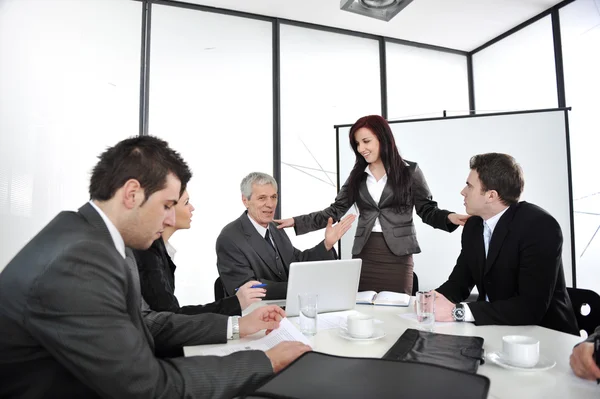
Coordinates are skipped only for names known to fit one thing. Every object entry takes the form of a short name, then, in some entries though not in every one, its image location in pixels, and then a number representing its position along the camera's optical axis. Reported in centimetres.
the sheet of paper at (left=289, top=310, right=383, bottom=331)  142
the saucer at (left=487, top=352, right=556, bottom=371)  97
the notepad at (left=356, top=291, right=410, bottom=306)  175
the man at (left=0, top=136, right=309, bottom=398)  80
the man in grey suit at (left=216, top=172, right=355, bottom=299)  229
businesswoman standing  258
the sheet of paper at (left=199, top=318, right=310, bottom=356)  120
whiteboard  367
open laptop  150
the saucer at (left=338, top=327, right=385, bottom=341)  124
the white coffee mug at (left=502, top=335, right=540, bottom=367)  98
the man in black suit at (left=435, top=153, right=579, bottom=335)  144
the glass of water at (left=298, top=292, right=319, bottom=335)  134
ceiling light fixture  303
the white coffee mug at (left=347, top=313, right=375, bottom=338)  125
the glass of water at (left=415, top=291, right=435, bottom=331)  135
